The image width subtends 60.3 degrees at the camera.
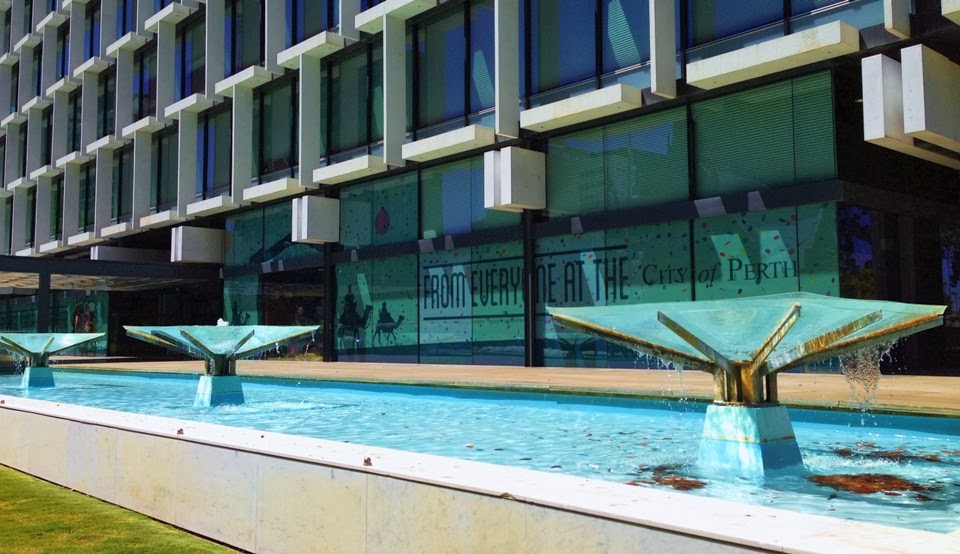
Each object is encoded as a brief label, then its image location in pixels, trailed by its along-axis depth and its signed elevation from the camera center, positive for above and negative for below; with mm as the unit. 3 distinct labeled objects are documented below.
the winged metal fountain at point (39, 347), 16734 -189
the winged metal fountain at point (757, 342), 5531 -77
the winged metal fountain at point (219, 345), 11969 -132
